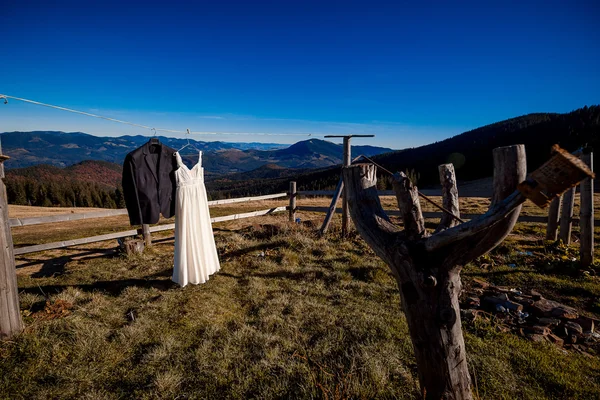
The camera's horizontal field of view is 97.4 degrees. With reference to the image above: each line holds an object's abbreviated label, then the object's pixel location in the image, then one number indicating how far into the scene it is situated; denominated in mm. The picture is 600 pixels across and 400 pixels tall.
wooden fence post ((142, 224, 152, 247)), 7398
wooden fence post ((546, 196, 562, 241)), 6699
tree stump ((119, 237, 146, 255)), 6895
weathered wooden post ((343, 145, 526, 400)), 1731
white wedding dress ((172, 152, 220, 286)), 4926
